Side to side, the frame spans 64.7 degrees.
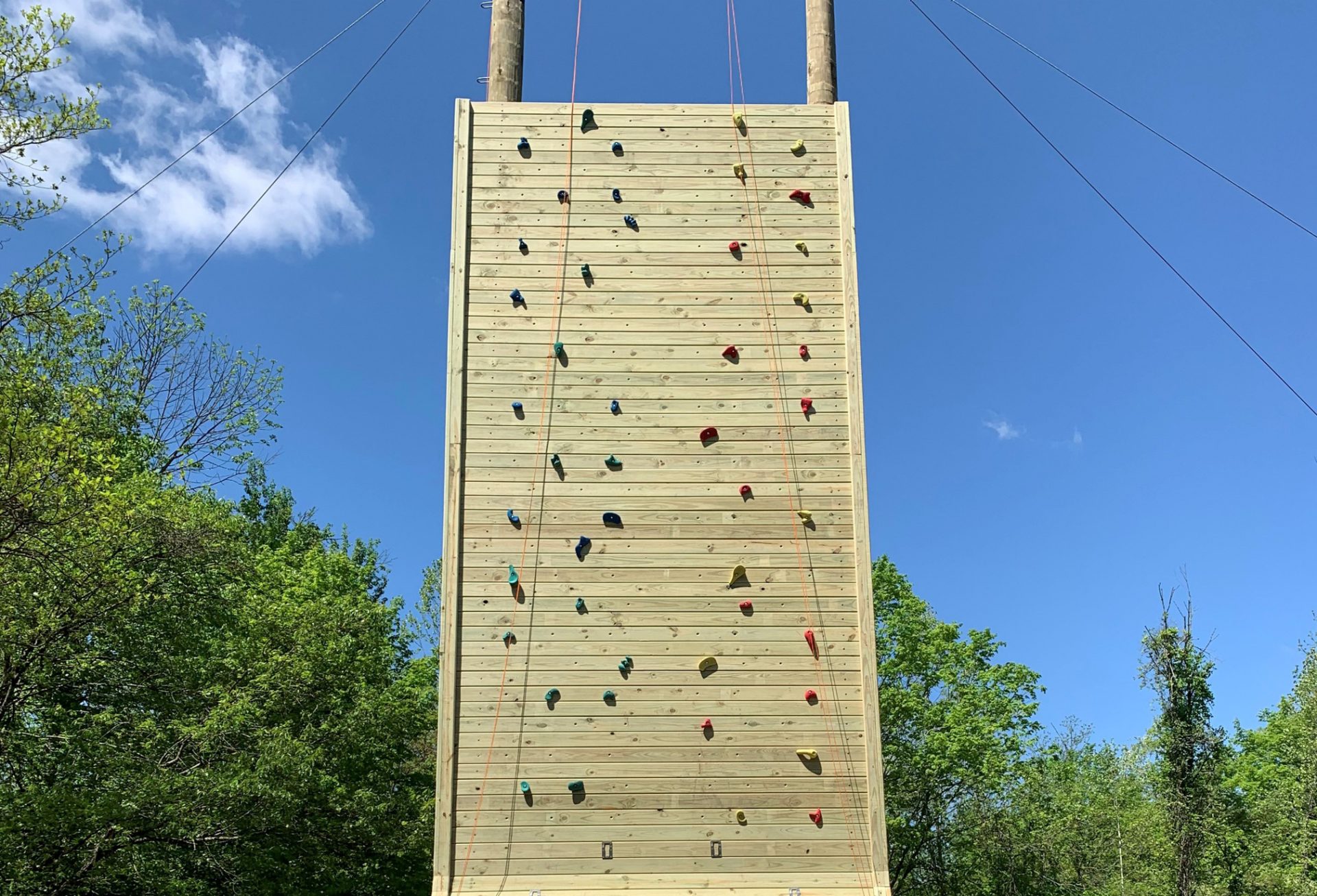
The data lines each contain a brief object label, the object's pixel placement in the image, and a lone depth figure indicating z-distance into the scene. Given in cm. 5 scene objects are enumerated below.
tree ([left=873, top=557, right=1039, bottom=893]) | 1905
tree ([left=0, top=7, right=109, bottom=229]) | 817
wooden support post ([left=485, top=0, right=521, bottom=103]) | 770
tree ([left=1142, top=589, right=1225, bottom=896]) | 1677
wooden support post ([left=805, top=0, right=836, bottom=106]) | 786
